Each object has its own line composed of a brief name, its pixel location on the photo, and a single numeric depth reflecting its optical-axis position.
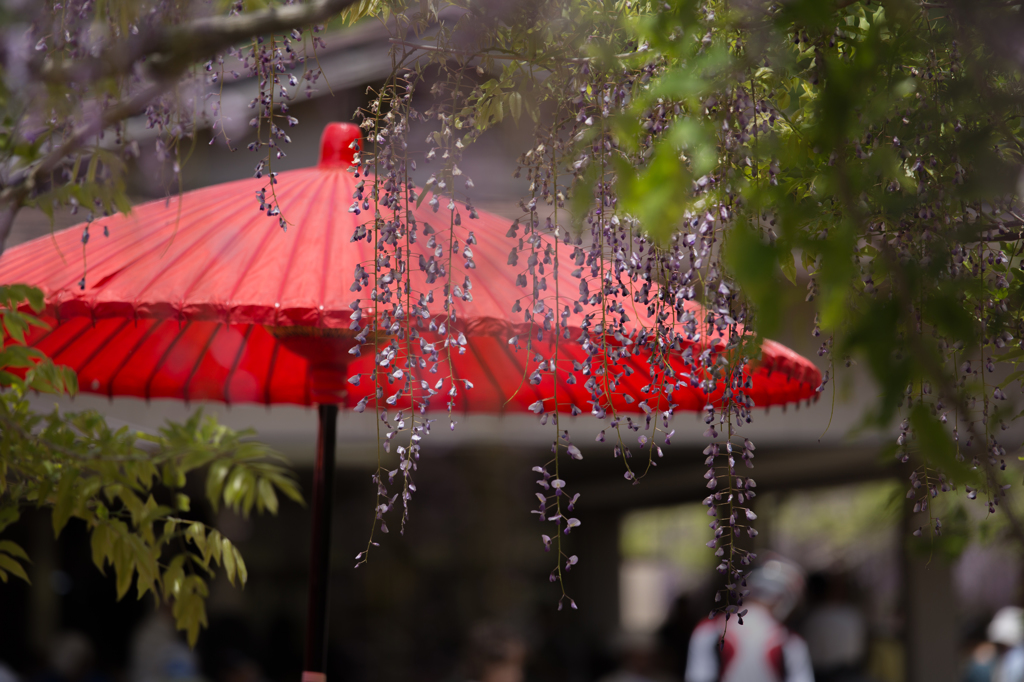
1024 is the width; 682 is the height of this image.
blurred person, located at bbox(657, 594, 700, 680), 20.18
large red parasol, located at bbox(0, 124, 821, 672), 7.75
